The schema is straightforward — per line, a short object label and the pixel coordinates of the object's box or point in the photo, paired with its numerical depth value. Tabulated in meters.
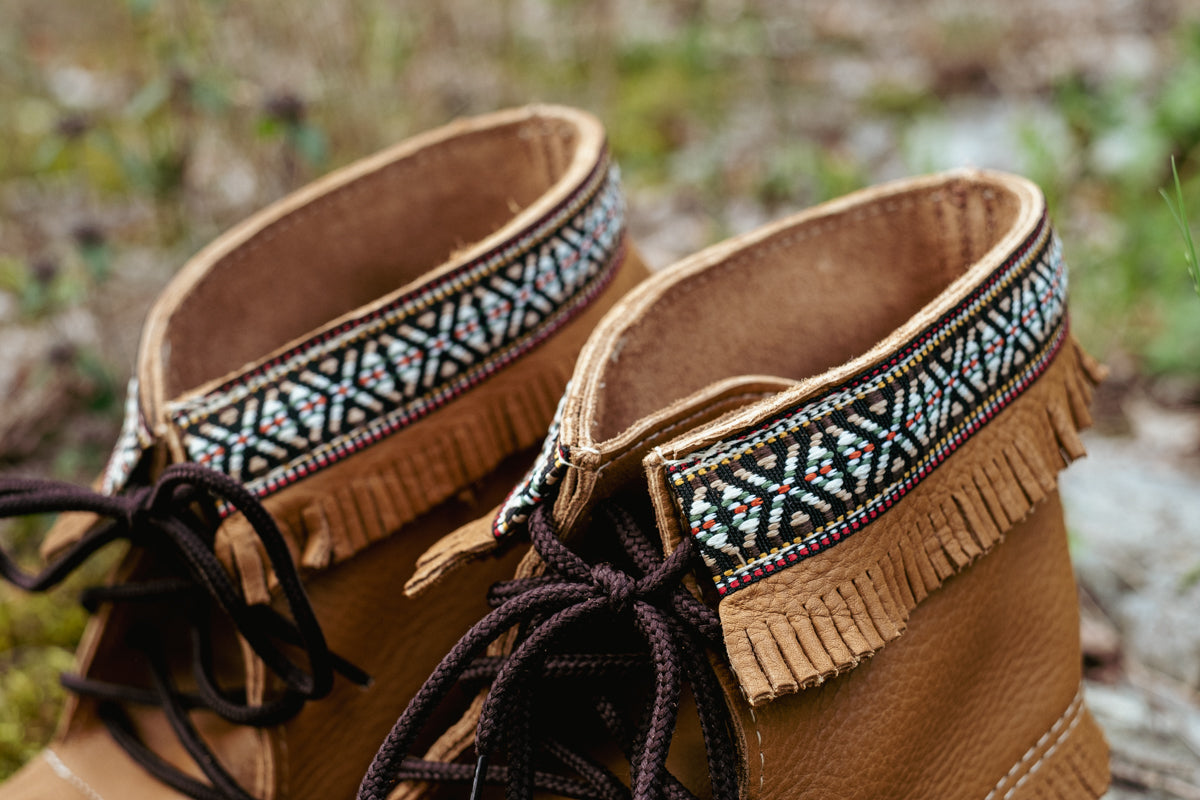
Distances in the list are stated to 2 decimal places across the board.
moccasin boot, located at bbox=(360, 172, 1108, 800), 0.56
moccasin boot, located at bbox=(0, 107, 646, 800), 0.61
